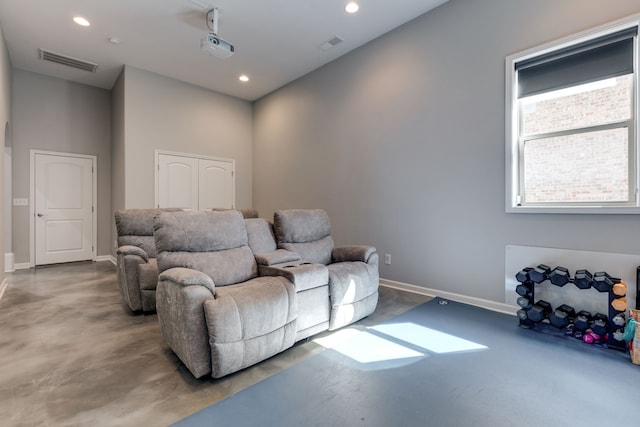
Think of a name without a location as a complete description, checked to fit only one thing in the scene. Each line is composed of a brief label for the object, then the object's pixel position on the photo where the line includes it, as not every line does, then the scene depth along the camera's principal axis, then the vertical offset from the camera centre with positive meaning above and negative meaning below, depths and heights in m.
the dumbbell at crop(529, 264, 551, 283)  2.48 -0.52
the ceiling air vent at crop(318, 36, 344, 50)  3.97 +2.33
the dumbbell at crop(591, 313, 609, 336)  2.18 -0.84
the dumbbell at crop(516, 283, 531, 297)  2.58 -0.68
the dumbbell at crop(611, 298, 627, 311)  2.11 -0.66
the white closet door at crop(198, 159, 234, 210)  5.64 +0.56
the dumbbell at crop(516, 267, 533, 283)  2.57 -0.55
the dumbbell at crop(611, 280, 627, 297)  2.11 -0.55
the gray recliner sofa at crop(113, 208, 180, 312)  2.87 -0.57
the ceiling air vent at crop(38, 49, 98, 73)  4.39 +2.36
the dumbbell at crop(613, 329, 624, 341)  2.10 -0.87
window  2.35 +0.78
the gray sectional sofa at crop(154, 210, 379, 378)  1.77 -0.53
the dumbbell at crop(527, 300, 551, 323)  2.45 -0.83
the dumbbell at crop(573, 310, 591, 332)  2.26 -0.84
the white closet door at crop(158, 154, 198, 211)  5.10 +0.55
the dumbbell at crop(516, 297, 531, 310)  2.54 -0.78
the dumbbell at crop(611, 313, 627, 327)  2.12 -0.77
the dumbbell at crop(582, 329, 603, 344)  2.22 -0.94
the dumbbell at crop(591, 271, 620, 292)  2.20 -0.52
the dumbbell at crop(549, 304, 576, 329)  2.37 -0.84
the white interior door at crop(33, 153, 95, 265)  5.16 +0.08
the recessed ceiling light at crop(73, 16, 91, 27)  3.55 +2.34
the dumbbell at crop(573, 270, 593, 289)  2.30 -0.52
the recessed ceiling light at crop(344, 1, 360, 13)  3.27 +2.31
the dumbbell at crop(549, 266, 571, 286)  2.40 -0.52
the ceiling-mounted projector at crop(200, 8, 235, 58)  3.21 +1.87
